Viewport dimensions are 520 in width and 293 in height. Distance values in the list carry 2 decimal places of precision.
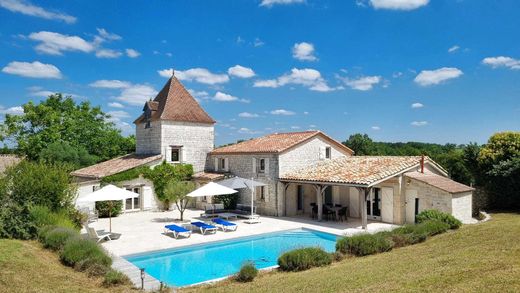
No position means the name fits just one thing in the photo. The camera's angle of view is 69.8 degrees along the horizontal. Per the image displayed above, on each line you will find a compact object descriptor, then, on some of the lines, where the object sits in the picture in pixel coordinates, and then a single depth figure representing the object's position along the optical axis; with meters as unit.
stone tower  28.77
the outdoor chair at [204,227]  18.06
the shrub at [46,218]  14.76
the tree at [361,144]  47.31
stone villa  19.20
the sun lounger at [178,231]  16.98
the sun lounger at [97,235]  15.92
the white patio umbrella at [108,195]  16.97
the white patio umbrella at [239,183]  21.94
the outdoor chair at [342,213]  21.14
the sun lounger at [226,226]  18.75
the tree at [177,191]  21.72
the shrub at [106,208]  23.64
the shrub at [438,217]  16.28
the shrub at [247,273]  10.57
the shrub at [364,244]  12.80
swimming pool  12.30
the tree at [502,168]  22.20
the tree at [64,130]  41.88
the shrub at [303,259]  11.44
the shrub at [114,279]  10.12
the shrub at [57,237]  12.95
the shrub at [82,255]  11.34
